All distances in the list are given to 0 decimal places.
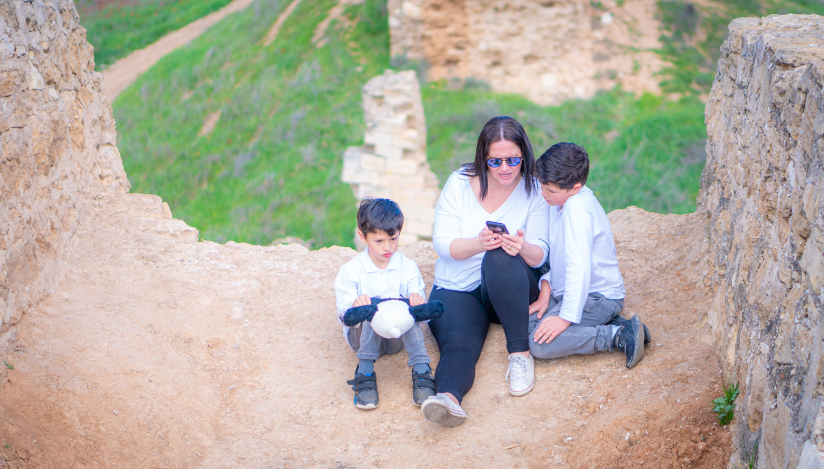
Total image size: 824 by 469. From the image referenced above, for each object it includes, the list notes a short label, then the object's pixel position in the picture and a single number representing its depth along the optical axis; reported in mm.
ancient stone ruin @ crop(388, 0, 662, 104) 14961
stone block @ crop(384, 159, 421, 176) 9609
